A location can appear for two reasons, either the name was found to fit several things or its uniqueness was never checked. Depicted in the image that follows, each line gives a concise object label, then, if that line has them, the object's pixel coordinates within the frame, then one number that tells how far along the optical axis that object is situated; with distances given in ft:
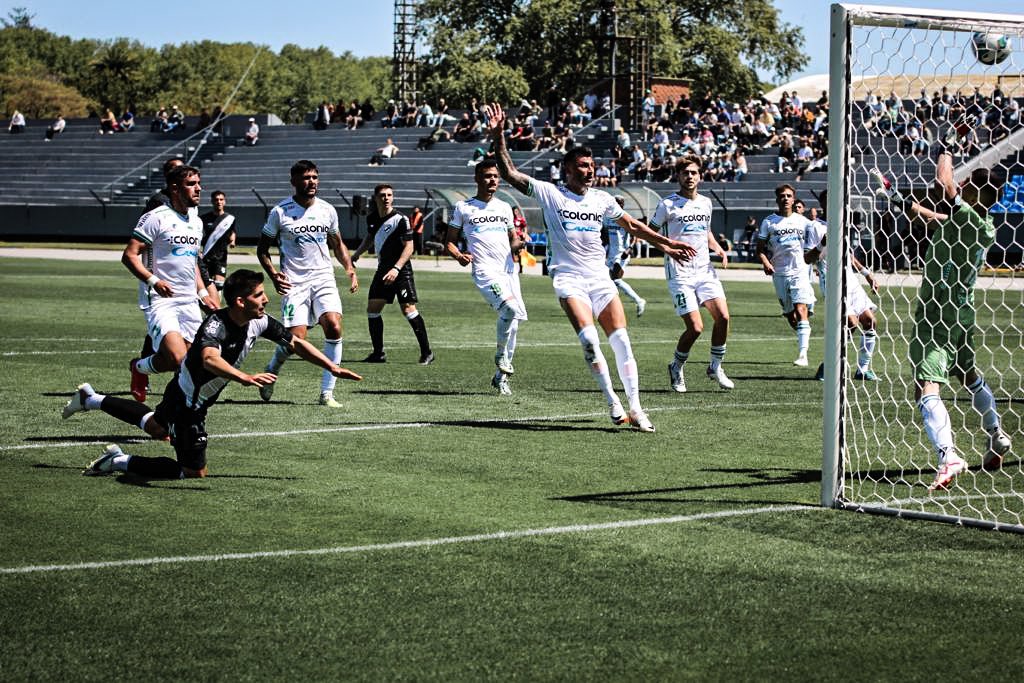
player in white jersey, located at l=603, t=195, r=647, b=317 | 75.51
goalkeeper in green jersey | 29.32
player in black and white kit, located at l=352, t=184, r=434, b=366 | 56.44
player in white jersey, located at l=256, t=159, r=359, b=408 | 43.19
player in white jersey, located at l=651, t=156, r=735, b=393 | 48.06
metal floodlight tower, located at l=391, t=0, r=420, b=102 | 262.67
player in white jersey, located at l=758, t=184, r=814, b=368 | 59.00
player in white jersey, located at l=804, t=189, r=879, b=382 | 49.09
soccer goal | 27.02
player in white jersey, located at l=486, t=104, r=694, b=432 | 37.99
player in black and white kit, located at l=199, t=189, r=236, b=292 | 52.95
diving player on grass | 29.40
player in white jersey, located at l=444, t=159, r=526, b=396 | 47.88
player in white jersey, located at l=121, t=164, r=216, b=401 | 36.86
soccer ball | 28.17
